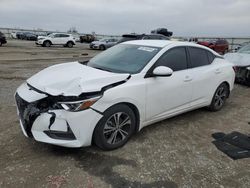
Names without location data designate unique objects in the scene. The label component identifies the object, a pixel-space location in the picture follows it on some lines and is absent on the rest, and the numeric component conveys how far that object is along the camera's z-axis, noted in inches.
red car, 700.9
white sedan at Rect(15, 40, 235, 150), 93.0
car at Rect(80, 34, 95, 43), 1160.3
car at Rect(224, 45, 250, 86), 227.7
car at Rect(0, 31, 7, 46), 691.1
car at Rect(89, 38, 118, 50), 771.0
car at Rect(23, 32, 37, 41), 1174.3
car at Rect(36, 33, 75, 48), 800.7
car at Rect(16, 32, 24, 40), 1212.4
